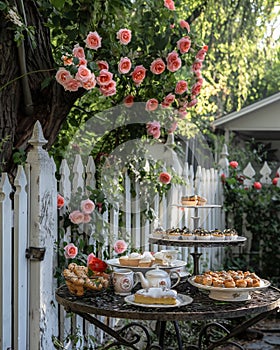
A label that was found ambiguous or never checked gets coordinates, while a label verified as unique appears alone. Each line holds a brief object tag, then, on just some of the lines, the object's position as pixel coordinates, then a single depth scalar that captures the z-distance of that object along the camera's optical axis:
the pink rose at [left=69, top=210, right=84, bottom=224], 3.61
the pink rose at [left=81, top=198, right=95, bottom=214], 3.66
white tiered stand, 3.94
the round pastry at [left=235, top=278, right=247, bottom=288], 2.71
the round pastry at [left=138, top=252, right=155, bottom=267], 3.13
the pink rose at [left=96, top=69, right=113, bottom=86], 3.70
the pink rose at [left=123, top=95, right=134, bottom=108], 4.52
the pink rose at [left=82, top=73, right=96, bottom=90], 3.52
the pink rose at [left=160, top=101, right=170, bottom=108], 4.50
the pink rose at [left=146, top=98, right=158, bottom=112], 4.39
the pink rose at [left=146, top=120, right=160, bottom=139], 4.61
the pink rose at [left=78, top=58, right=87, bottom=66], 3.54
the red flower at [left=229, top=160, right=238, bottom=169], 7.27
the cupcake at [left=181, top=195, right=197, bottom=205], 4.49
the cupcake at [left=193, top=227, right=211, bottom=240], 3.98
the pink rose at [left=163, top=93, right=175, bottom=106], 4.43
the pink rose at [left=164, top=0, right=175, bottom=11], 4.39
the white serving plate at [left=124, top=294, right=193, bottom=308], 2.55
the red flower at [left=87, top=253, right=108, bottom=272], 3.01
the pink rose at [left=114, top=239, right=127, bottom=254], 4.08
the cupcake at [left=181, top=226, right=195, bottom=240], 4.01
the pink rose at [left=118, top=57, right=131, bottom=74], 3.93
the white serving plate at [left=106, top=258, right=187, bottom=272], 3.09
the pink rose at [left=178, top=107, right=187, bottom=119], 4.75
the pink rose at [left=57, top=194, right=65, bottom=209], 3.54
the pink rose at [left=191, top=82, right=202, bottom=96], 4.61
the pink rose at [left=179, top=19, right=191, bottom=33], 4.53
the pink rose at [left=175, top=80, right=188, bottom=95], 4.43
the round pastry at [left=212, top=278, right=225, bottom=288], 2.72
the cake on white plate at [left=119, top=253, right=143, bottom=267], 3.15
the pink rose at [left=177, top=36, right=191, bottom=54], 4.28
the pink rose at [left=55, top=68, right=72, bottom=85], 3.50
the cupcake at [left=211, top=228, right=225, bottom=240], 4.00
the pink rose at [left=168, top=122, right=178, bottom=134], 5.32
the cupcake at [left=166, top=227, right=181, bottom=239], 4.04
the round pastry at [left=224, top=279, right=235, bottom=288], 2.69
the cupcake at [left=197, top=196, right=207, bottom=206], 4.50
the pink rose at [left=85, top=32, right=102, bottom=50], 3.65
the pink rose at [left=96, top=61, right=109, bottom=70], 3.82
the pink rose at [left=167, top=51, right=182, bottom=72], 4.24
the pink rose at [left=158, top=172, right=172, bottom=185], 4.90
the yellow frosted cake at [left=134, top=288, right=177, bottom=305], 2.57
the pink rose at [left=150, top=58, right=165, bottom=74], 4.23
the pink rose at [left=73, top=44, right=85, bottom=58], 3.56
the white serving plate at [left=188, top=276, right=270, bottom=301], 2.67
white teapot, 2.74
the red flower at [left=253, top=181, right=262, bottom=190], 7.06
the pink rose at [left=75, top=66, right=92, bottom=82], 3.47
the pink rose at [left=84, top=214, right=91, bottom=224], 3.69
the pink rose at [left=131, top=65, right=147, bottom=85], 4.11
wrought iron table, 2.48
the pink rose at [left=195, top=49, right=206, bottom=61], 4.56
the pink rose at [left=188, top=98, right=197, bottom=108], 4.70
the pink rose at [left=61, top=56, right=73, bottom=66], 3.60
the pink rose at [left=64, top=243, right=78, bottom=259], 3.52
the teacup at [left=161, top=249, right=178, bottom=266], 3.22
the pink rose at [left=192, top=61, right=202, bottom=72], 4.66
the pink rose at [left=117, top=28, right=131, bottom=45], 3.92
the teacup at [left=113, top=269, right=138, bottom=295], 2.82
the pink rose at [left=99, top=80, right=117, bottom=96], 3.74
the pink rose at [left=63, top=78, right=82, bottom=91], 3.52
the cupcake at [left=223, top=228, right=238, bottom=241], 4.04
